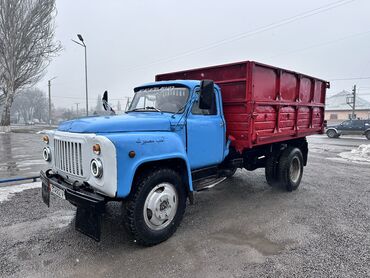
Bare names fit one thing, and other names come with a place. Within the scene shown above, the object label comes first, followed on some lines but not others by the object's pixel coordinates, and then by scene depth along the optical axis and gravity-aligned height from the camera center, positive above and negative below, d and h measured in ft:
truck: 10.81 -1.52
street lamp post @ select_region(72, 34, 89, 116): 73.05 +17.92
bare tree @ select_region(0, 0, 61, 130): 84.79 +21.52
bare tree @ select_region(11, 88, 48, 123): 278.46 +4.87
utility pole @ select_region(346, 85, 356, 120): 137.55 +11.54
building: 193.96 +4.04
